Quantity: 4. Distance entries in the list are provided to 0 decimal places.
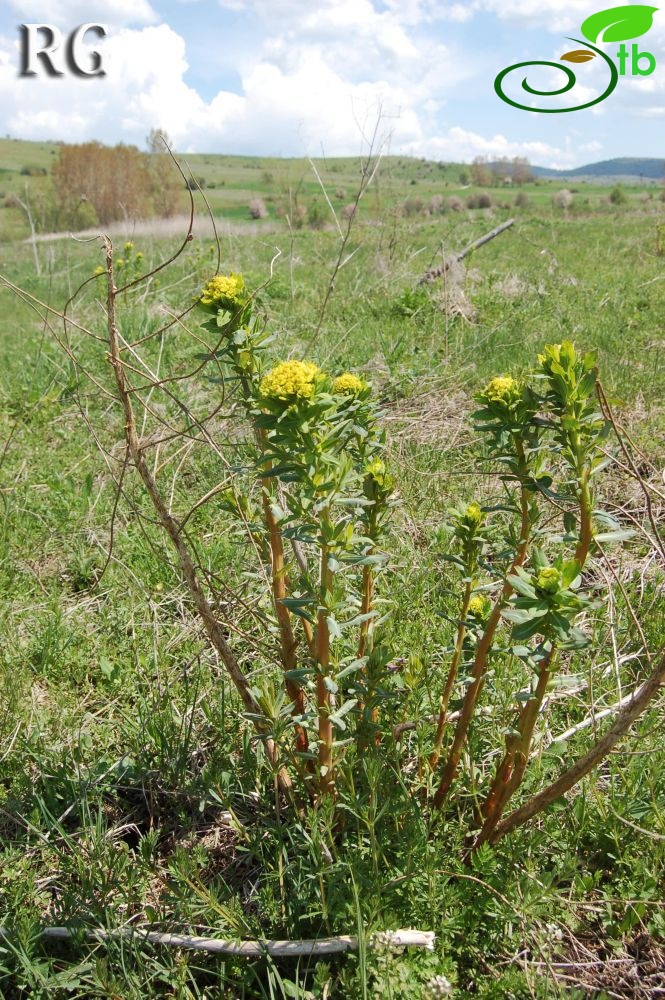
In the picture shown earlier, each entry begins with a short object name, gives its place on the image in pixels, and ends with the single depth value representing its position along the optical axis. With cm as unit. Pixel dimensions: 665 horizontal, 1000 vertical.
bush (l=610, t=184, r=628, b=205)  2925
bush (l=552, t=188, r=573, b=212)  2468
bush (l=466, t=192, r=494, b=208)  2991
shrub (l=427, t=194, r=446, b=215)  1245
